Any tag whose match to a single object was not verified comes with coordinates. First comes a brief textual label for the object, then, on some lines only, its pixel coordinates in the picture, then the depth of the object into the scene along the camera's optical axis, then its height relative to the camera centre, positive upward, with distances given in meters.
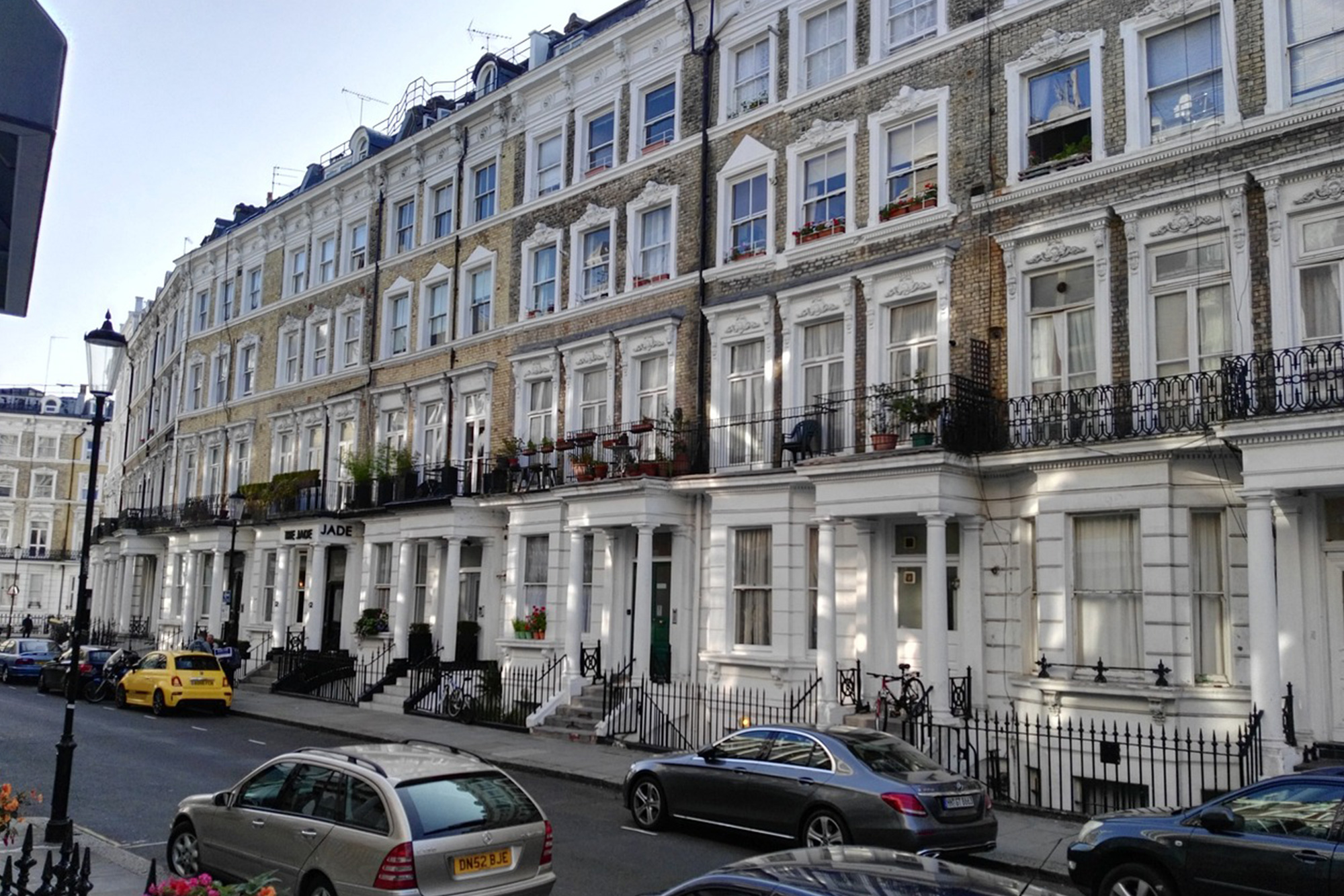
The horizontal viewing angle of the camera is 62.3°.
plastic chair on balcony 20.31 +2.68
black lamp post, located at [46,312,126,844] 11.08 -1.30
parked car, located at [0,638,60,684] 34.72 -2.68
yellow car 25.48 -2.51
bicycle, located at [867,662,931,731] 17.55 -1.76
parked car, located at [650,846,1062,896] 4.82 -1.30
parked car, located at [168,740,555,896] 8.03 -1.89
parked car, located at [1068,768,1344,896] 8.58 -2.03
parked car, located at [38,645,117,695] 29.34 -2.65
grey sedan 11.29 -2.20
